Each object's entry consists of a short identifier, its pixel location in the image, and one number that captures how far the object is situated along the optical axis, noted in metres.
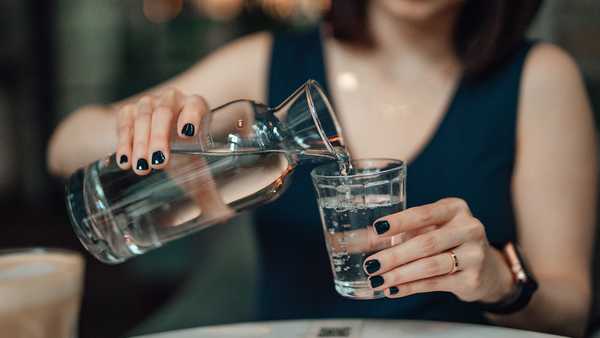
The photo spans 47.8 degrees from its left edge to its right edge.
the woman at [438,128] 1.30
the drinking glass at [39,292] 0.74
